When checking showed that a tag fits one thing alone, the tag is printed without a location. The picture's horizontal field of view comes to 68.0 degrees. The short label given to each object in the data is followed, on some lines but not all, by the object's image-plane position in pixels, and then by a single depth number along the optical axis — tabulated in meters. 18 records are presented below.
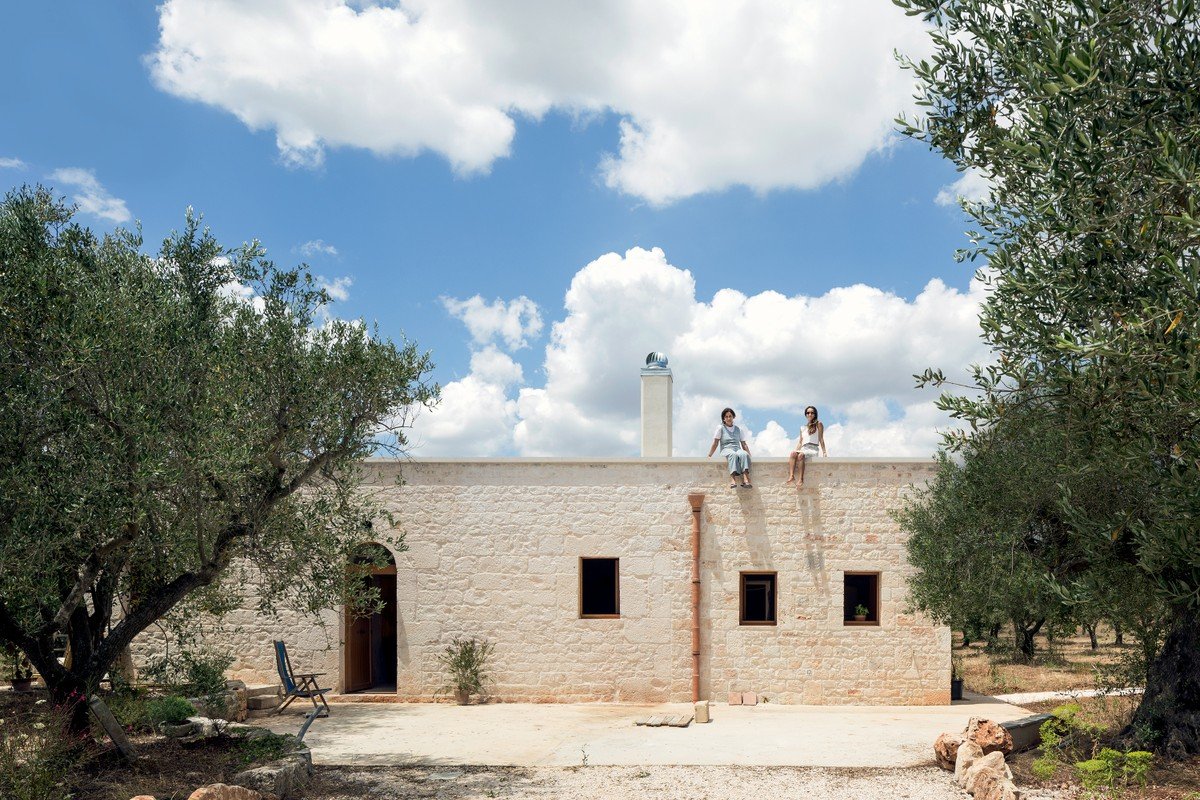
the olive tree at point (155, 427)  6.02
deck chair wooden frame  10.91
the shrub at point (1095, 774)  6.82
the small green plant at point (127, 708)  9.37
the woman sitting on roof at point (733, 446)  13.05
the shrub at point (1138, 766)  6.74
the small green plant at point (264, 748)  8.32
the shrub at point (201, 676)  10.66
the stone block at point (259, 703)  12.00
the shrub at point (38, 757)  6.36
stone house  12.93
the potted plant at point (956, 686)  13.22
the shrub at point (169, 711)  9.53
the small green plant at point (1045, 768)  7.55
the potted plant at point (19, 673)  11.20
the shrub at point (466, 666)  12.87
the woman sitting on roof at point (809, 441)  13.13
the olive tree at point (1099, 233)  4.50
